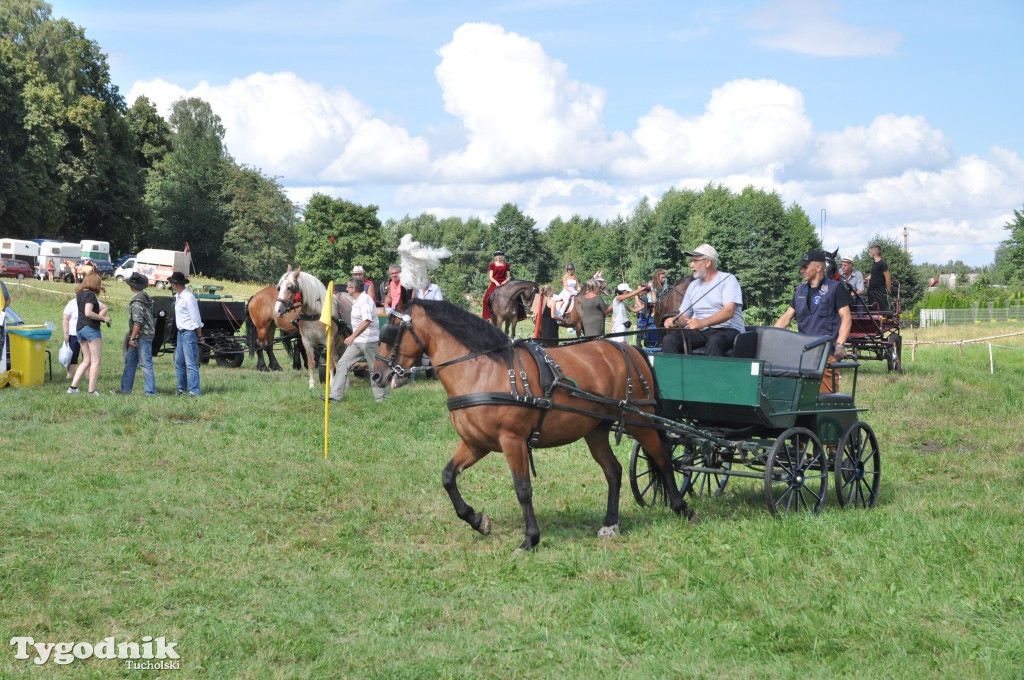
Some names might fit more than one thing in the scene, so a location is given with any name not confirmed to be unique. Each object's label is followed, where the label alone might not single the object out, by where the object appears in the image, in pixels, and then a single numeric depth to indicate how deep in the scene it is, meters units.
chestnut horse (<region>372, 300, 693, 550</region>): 7.71
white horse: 17.50
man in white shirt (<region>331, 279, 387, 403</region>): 15.31
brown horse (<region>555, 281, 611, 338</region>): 21.80
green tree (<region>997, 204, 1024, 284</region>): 68.69
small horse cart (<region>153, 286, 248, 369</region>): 20.80
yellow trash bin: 16.22
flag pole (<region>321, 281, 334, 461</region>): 11.95
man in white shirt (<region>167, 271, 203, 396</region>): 15.59
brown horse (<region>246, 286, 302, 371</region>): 20.16
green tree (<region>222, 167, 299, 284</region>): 77.31
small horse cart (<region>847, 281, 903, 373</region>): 17.86
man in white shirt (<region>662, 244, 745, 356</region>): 8.74
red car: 47.94
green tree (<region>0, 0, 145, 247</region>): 51.00
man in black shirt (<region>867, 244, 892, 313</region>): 19.38
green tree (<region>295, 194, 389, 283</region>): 79.88
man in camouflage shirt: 15.41
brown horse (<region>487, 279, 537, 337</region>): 22.75
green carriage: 8.15
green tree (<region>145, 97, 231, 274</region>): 76.50
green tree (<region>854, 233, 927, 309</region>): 69.25
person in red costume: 23.56
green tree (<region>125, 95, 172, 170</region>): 78.50
